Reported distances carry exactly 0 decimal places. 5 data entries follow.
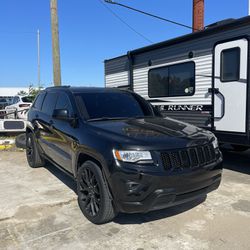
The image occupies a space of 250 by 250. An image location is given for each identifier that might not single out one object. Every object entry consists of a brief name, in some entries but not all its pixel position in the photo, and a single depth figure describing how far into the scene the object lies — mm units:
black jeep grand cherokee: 2886
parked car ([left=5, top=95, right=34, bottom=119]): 11233
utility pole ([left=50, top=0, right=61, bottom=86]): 8648
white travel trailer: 4795
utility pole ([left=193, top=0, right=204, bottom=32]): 11938
